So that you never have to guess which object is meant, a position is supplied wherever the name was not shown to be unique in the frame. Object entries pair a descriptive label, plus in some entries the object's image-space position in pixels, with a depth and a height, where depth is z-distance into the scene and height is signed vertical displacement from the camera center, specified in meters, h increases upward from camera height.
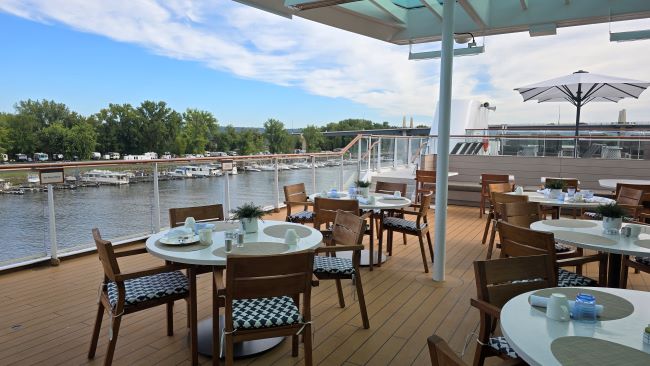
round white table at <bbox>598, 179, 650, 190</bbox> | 6.10 -0.47
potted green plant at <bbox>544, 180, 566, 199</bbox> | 4.85 -0.45
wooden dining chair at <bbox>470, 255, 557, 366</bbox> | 1.80 -0.64
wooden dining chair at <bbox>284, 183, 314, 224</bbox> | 4.58 -0.58
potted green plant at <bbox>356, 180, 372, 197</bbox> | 4.68 -0.42
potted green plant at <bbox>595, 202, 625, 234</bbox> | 2.85 -0.46
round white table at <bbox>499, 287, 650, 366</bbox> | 1.27 -0.63
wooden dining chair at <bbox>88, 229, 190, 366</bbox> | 2.16 -0.82
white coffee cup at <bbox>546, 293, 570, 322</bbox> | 1.50 -0.59
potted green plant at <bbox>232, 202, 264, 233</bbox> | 2.71 -0.44
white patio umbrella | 7.32 +1.26
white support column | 3.77 +0.14
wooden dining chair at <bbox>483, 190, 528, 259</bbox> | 4.34 -0.55
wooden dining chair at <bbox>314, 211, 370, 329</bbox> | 2.75 -0.73
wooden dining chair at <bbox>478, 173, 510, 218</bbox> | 6.79 -0.49
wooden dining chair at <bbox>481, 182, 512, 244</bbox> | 5.27 -0.52
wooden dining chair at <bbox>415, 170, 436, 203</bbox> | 6.68 -0.48
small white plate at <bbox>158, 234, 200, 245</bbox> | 2.44 -0.55
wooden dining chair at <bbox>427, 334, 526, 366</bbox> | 0.96 -0.51
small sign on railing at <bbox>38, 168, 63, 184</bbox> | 4.02 -0.25
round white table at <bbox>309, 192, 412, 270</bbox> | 4.14 -0.57
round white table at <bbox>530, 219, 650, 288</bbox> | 2.52 -0.60
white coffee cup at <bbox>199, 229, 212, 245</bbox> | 2.48 -0.53
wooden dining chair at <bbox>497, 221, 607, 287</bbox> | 2.45 -0.62
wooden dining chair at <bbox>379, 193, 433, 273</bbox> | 4.18 -0.79
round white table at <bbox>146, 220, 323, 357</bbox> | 2.22 -0.58
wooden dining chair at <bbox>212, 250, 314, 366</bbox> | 1.88 -0.70
